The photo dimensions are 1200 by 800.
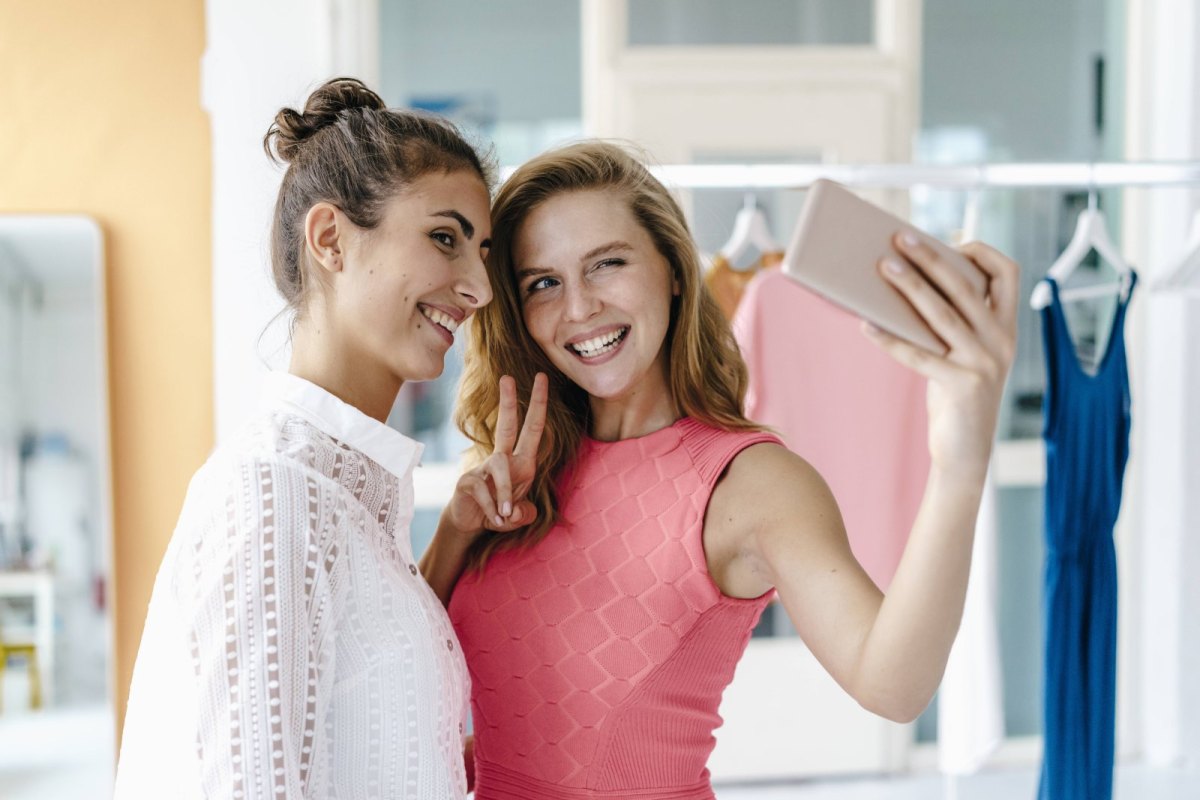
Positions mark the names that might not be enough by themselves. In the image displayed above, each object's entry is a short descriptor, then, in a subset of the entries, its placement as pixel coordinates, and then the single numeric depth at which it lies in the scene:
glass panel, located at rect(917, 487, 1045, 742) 3.38
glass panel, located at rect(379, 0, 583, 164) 3.14
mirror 2.65
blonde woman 1.33
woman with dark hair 1.00
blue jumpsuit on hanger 2.00
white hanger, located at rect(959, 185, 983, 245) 2.11
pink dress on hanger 2.29
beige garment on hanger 2.27
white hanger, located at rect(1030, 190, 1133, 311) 2.02
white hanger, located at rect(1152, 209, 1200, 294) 2.10
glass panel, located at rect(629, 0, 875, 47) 3.22
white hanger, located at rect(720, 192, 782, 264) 2.23
